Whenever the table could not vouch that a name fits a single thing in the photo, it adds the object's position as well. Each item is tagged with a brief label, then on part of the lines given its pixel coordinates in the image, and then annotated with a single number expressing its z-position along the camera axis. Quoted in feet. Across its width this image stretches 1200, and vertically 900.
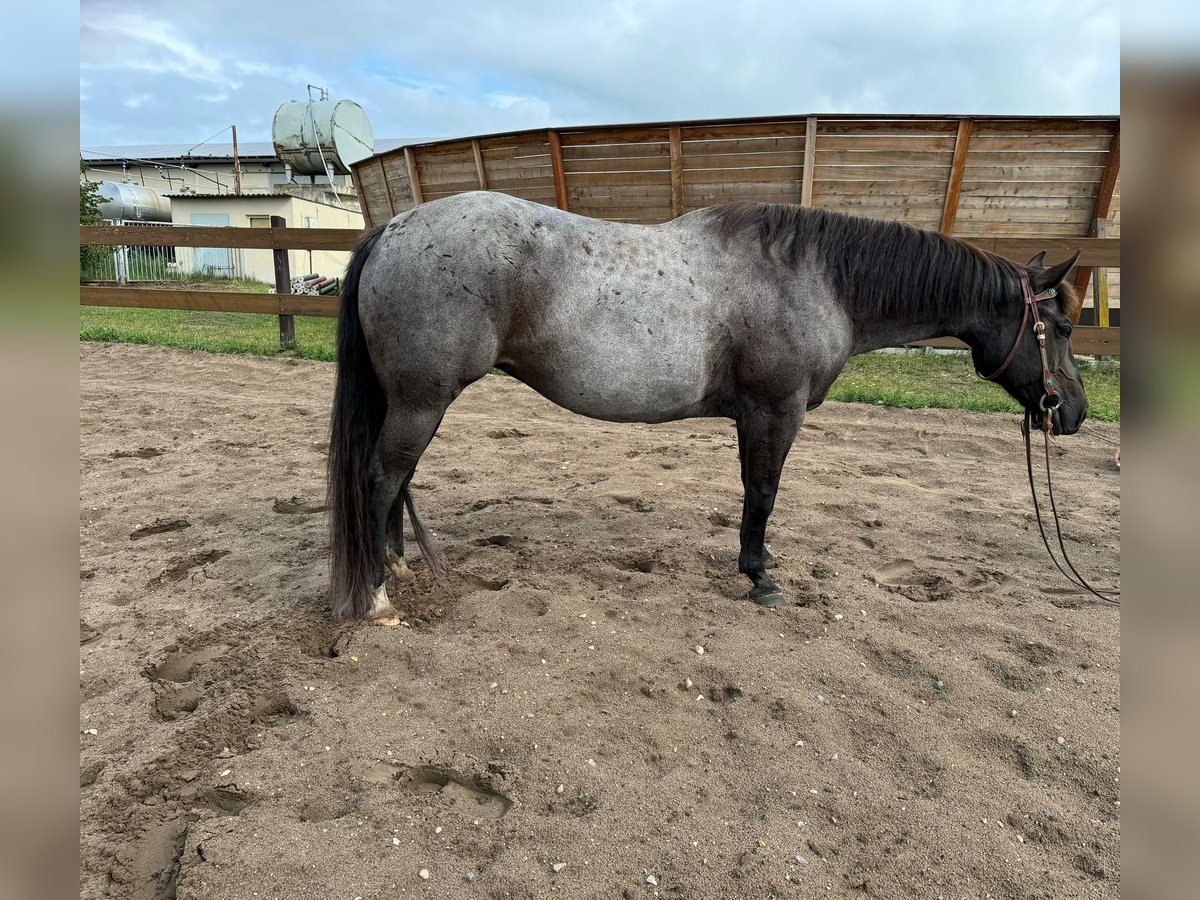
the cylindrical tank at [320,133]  71.87
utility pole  89.32
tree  48.65
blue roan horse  9.51
